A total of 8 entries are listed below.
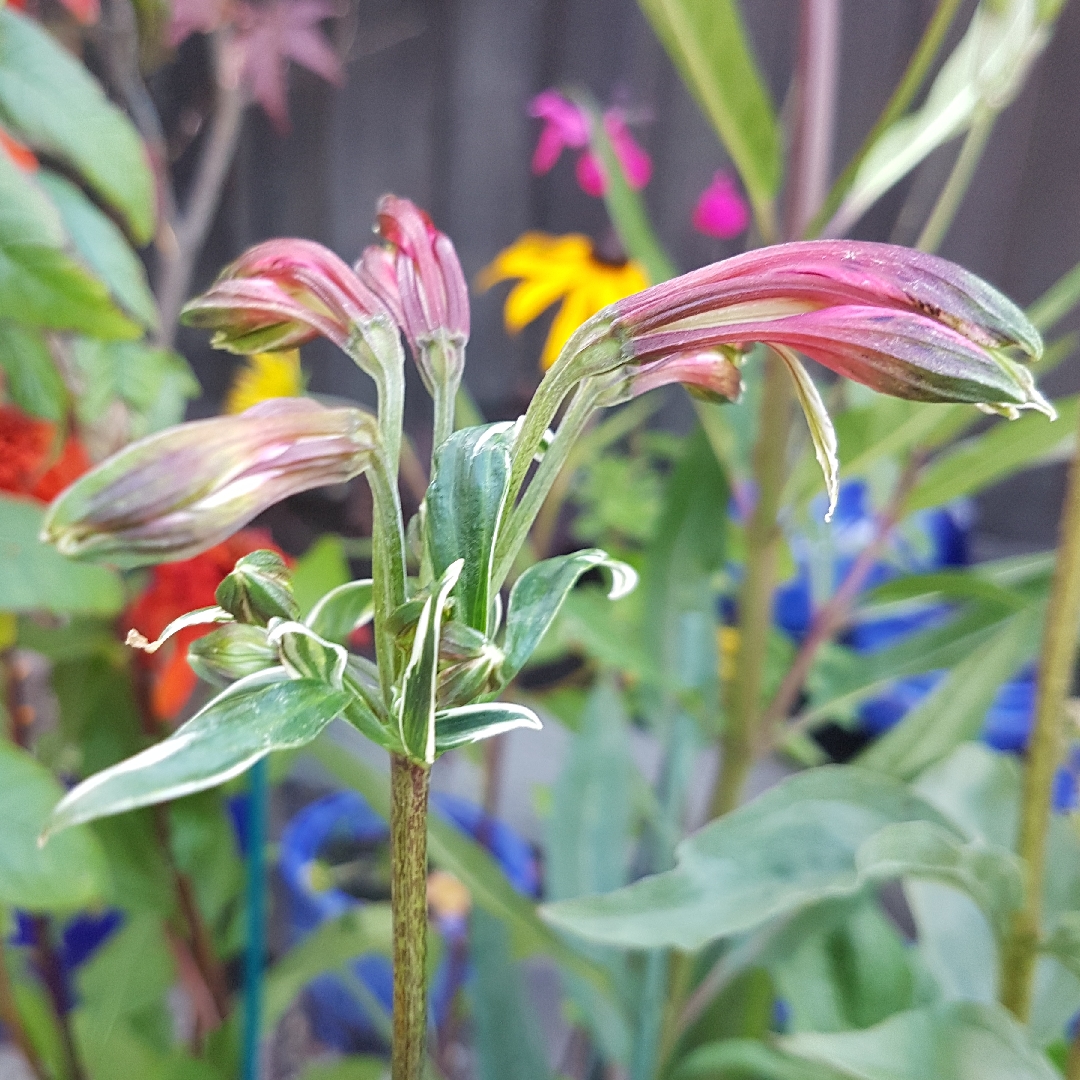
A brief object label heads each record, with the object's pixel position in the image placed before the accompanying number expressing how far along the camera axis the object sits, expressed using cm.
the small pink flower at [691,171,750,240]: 67
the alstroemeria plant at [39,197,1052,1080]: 11
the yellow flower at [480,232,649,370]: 55
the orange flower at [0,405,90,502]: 31
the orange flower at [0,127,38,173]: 28
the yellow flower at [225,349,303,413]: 52
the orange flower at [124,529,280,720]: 32
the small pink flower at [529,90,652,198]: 64
